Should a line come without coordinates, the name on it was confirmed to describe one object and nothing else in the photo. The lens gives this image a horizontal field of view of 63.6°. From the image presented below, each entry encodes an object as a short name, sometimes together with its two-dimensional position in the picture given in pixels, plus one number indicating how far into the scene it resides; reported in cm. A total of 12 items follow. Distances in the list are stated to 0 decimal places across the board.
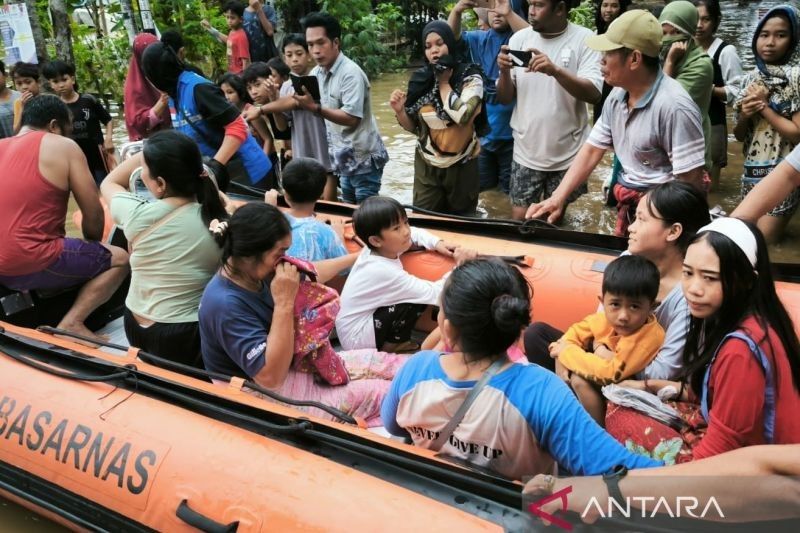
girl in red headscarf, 407
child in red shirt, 785
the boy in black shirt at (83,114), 503
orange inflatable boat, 159
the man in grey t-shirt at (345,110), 385
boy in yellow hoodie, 196
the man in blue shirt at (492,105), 434
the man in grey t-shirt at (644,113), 250
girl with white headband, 142
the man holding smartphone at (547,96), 334
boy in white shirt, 256
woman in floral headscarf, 338
